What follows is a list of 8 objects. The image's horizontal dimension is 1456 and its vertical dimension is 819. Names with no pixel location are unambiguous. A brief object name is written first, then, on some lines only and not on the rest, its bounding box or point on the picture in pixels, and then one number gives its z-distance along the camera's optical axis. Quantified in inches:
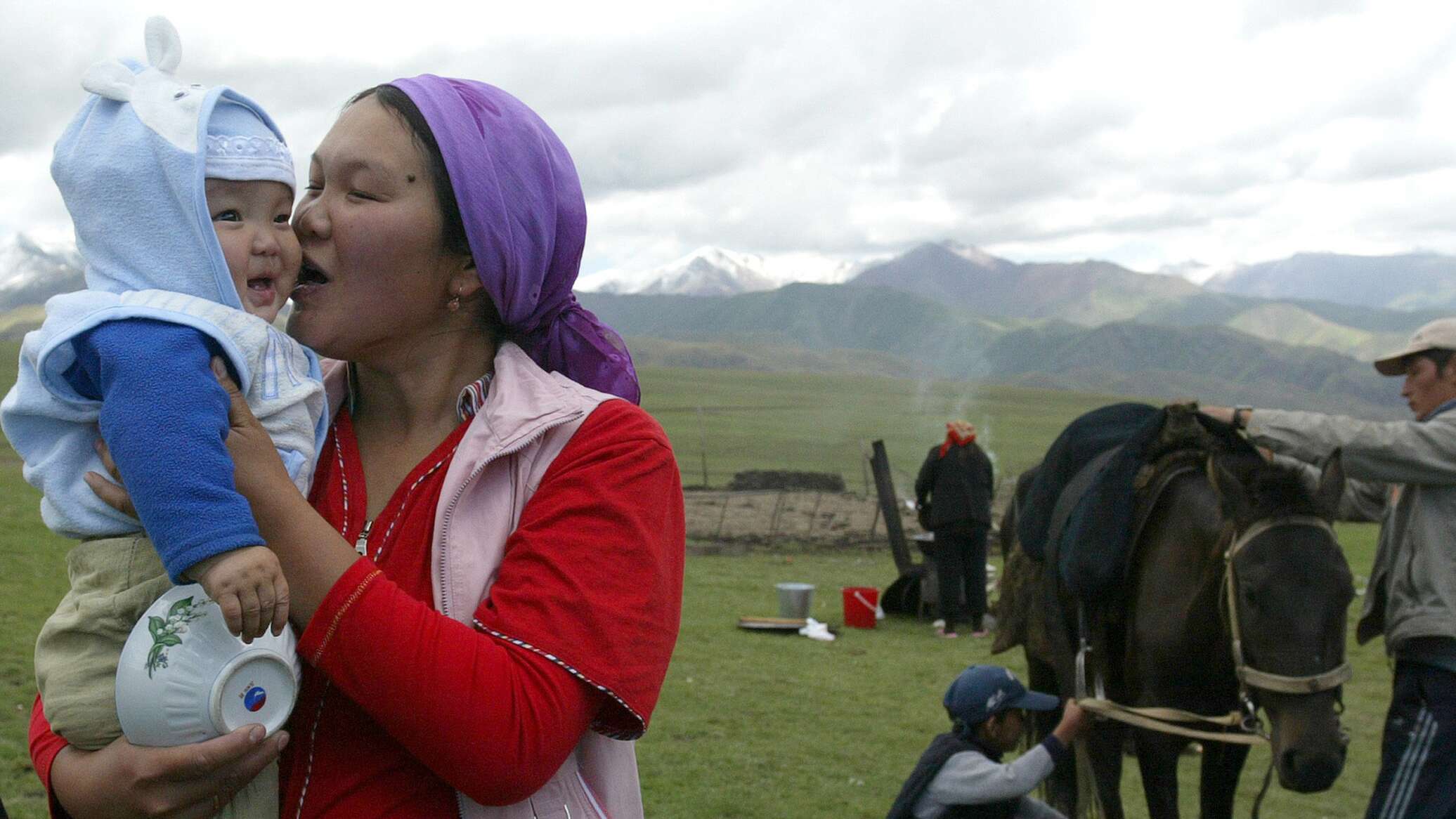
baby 50.9
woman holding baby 52.1
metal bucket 458.0
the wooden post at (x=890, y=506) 535.3
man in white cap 164.2
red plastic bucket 469.4
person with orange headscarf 450.6
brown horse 153.2
